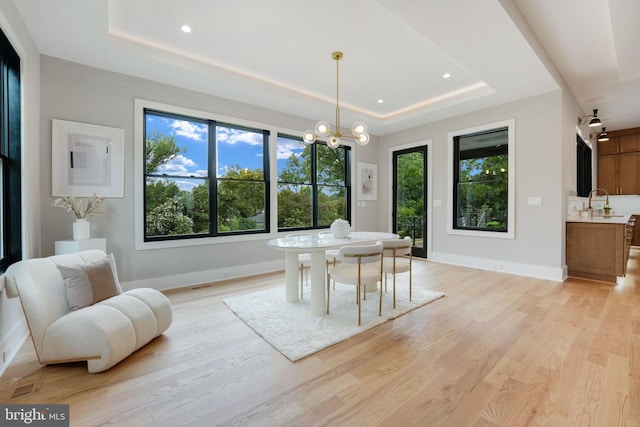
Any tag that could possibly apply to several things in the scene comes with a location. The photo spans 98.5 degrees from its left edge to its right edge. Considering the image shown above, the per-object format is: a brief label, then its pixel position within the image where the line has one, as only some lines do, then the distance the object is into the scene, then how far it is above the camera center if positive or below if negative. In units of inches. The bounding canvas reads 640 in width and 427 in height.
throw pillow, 80.6 -21.3
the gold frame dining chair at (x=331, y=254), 131.8 -19.6
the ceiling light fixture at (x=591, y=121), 179.5 +66.4
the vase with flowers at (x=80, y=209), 114.3 +1.7
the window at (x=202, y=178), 147.2 +21.0
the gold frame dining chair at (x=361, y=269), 100.6 -23.4
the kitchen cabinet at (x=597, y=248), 149.9 -19.8
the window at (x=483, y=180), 179.8 +23.1
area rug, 90.3 -41.1
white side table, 109.6 -13.1
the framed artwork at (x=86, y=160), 119.4 +24.4
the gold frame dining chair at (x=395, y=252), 115.3 -16.7
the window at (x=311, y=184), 196.4 +22.6
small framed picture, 241.6 +29.2
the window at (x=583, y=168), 202.2 +36.3
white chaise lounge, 72.9 -28.0
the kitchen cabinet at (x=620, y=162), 251.0 +47.9
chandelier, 125.0 +38.4
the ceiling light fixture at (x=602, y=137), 217.9 +61.2
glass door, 227.5 +15.4
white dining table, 110.2 -18.0
